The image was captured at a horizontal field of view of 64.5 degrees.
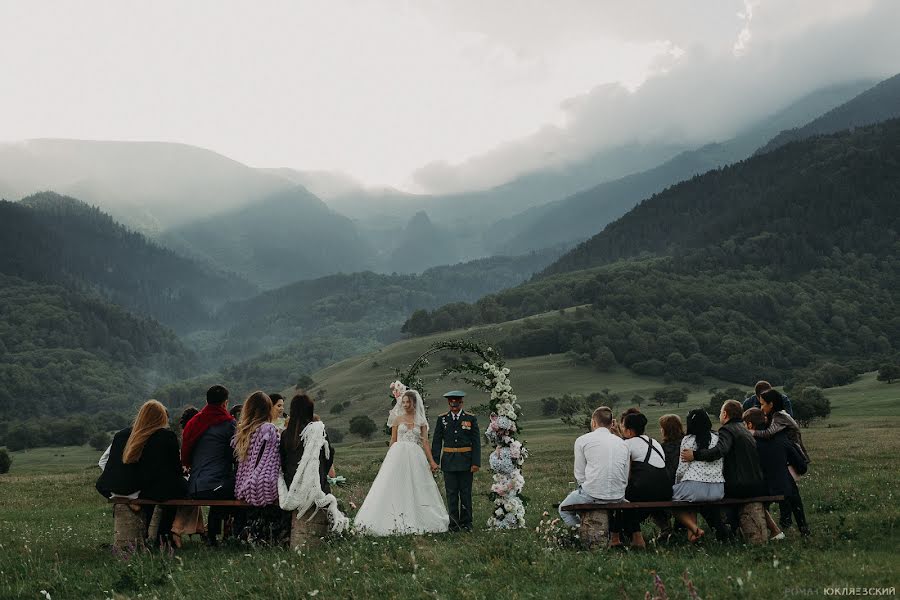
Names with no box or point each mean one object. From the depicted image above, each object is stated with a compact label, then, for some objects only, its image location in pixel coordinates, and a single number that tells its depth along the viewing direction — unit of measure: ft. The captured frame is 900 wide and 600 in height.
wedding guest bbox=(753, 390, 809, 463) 45.85
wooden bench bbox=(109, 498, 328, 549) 43.91
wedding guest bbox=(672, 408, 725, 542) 42.11
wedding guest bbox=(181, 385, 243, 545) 46.78
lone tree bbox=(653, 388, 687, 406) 400.88
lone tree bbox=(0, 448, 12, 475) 205.45
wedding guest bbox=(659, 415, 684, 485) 44.73
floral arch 54.03
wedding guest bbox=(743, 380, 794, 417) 49.79
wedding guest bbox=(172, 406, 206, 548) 46.03
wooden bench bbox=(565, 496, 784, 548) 40.81
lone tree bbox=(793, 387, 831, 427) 215.10
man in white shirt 41.68
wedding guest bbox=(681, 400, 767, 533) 41.68
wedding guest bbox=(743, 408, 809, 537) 45.01
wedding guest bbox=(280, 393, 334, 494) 45.29
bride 50.14
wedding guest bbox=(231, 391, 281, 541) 44.80
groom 53.21
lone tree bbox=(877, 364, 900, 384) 352.79
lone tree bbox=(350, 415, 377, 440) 299.17
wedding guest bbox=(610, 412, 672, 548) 42.68
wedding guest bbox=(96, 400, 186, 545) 44.68
